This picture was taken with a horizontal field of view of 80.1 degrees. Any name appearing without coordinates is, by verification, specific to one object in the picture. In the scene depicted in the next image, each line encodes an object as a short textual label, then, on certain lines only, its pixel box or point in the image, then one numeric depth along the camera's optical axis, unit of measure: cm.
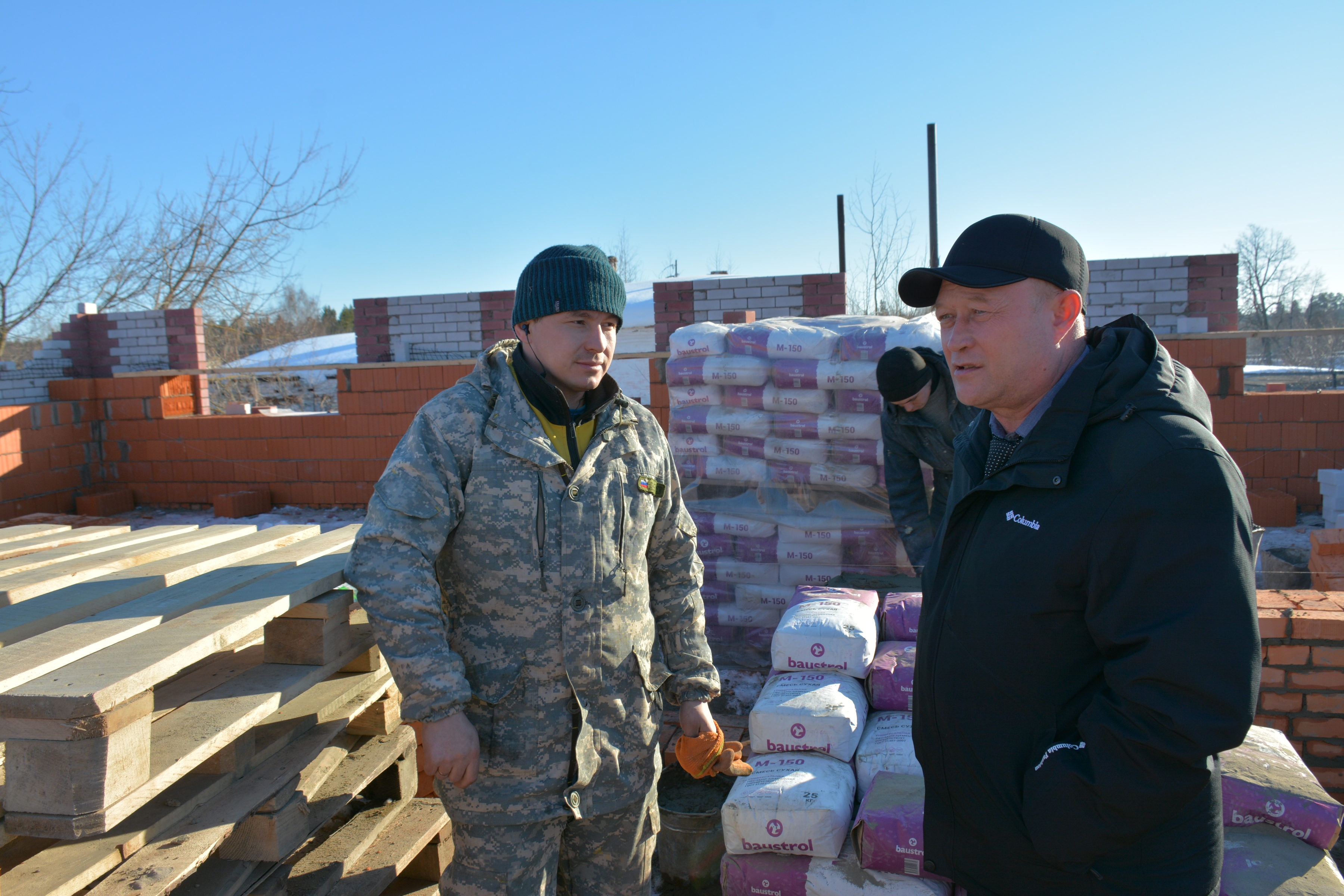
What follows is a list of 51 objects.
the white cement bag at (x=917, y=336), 435
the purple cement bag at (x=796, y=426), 474
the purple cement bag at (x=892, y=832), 224
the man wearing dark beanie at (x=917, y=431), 384
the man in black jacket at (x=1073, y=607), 125
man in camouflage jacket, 174
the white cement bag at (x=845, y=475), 464
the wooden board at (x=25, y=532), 279
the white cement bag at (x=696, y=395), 502
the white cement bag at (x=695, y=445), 500
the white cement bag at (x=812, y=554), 469
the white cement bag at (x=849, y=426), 459
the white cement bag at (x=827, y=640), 310
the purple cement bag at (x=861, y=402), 459
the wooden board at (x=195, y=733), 134
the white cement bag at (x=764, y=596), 479
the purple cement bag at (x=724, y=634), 488
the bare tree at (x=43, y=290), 1369
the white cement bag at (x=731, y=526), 486
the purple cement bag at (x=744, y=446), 490
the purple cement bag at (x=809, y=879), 226
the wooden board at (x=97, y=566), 200
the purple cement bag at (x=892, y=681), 303
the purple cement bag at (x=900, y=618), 344
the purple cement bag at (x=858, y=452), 462
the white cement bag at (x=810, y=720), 273
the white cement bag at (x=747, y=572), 486
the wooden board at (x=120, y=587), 177
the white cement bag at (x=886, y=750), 263
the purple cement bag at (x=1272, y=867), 203
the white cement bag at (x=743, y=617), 481
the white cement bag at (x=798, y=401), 470
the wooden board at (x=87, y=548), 229
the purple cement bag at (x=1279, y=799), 218
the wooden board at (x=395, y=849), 212
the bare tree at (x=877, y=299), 1371
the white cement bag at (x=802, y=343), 467
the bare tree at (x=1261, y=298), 2920
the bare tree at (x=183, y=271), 1509
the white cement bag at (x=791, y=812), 240
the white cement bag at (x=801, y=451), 474
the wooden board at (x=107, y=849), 145
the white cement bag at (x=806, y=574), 471
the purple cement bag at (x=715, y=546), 496
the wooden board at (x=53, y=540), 257
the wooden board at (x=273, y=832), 182
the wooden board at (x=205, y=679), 187
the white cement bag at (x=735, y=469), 489
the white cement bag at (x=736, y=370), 484
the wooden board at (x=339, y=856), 203
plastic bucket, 295
